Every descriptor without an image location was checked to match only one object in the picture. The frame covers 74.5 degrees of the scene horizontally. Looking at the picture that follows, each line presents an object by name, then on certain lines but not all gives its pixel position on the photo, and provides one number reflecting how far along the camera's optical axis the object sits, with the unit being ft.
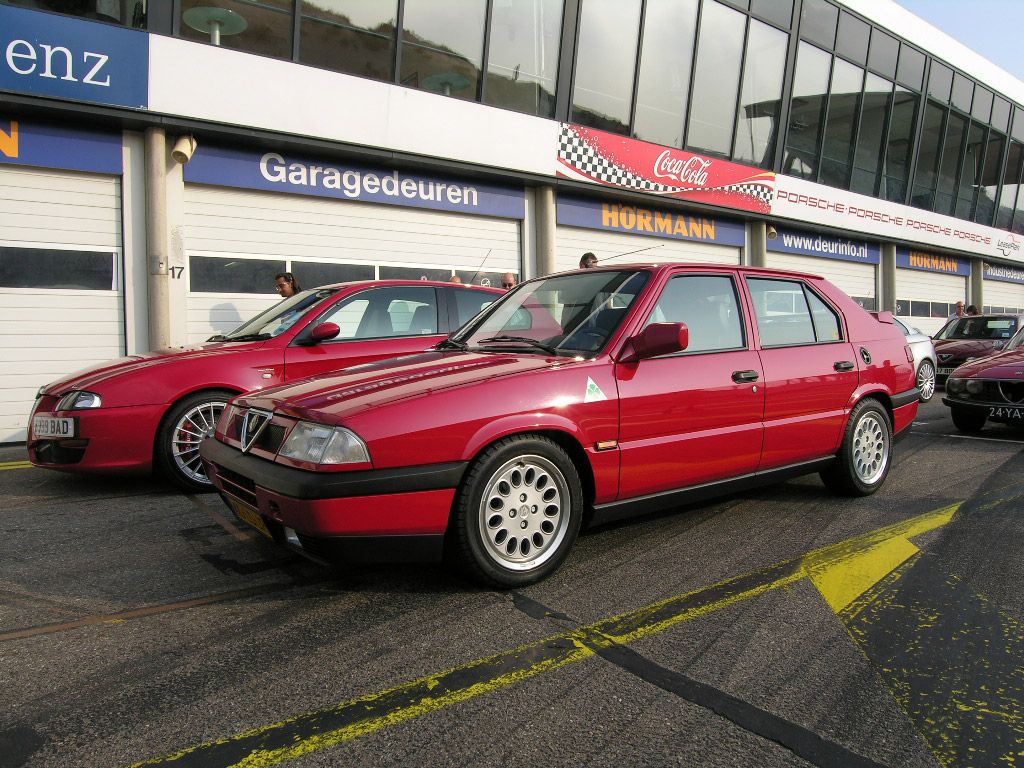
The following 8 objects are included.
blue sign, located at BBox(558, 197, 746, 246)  42.32
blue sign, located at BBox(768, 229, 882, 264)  56.34
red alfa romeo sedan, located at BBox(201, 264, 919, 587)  8.61
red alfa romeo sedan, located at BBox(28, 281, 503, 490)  14.97
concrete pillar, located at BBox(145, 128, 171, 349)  28.19
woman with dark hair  25.75
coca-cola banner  40.98
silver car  35.17
